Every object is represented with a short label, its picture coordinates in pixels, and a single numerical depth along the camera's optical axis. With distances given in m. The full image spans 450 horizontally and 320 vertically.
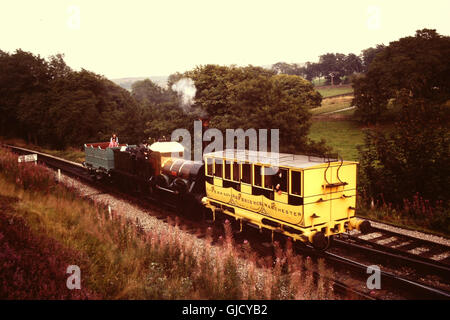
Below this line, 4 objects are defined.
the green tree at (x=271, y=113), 18.25
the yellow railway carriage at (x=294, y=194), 8.72
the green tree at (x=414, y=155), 12.65
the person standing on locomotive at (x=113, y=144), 20.25
